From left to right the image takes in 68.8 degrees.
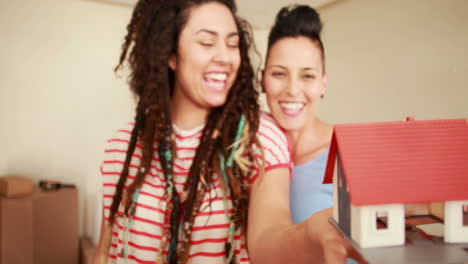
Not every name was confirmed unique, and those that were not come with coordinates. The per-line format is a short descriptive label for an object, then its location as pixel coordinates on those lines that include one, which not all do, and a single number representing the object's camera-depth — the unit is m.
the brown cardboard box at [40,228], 1.87
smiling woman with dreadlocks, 0.96
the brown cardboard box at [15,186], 1.89
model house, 0.45
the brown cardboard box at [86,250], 2.06
